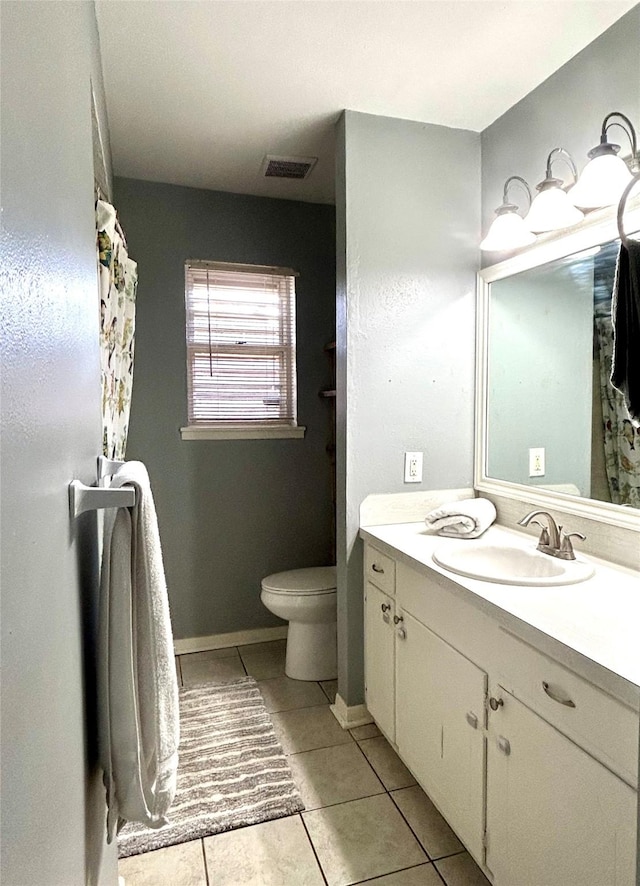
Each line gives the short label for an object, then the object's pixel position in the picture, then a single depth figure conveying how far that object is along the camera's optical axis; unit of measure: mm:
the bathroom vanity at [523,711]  1003
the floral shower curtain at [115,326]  1361
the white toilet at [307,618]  2488
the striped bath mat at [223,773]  1691
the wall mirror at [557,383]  1679
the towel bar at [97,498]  744
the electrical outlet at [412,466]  2221
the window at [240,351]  2865
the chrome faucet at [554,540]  1663
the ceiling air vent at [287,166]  2467
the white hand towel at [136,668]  816
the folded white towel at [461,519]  1983
